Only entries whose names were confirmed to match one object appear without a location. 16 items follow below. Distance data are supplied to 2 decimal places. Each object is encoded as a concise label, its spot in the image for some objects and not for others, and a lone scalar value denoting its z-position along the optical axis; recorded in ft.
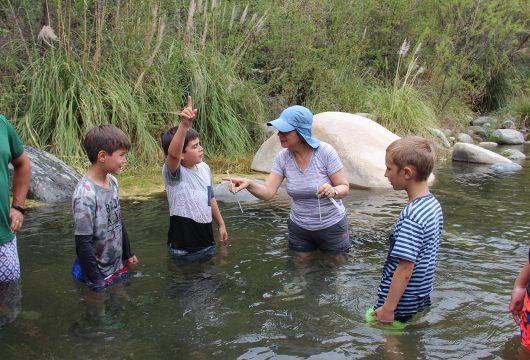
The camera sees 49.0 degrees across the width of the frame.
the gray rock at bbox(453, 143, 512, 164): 34.83
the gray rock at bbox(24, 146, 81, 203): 22.77
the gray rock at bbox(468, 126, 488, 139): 50.78
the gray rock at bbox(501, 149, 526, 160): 38.37
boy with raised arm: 13.58
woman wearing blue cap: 13.60
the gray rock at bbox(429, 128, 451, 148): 40.60
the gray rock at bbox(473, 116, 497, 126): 55.16
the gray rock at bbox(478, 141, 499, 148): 46.39
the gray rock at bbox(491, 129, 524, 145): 48.08
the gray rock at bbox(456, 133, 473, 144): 46.08
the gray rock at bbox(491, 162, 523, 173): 32.17
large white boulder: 27.76
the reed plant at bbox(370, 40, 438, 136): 38.58
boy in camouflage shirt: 11.11
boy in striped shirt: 9.23
